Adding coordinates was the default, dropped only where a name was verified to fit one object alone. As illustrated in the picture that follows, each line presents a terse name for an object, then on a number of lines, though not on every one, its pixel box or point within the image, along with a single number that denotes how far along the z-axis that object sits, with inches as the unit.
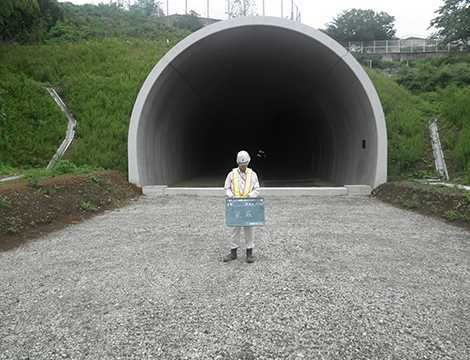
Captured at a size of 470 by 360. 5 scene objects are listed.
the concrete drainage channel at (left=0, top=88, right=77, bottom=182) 526.9
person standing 188.4
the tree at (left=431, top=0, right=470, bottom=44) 1180.5
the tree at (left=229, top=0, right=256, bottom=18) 2062.0
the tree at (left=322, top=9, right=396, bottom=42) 2176.4
